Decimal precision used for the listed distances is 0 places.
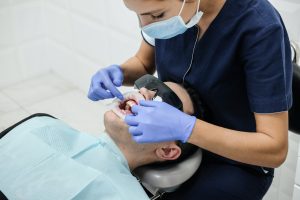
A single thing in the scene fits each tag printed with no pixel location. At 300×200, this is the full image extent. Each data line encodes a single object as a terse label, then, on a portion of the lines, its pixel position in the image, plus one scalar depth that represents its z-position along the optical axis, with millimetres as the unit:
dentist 1148
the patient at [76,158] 1250
